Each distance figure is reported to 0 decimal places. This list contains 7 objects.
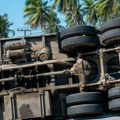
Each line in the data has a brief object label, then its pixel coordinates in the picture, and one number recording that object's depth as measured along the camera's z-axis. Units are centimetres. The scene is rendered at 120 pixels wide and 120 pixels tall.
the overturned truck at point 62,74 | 855
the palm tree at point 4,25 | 4768
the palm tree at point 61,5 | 4466
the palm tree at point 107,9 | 3400
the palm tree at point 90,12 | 4337
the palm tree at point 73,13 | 4403
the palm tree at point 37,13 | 4675
